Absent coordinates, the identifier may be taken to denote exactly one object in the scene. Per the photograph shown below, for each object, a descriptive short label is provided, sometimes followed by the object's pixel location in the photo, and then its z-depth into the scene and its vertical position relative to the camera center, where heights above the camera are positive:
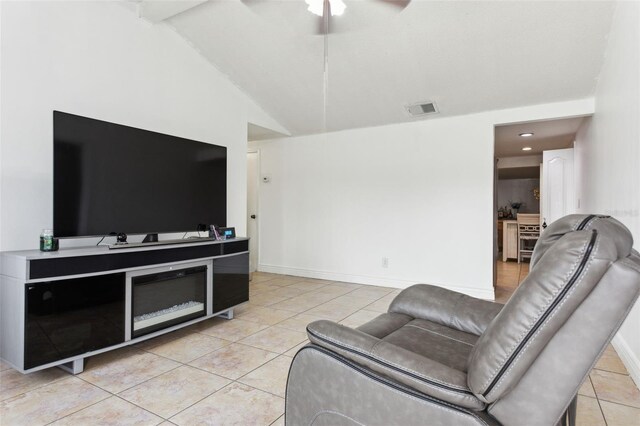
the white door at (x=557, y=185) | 4.83 +0.42
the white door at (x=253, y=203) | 5.58 +0.16
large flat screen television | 2.21 +0.24
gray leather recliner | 0.76 -0.40
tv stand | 1.87 -0.57
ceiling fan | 1.88 +1.19
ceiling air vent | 3.90 +1.24
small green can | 2.15 -0.19
